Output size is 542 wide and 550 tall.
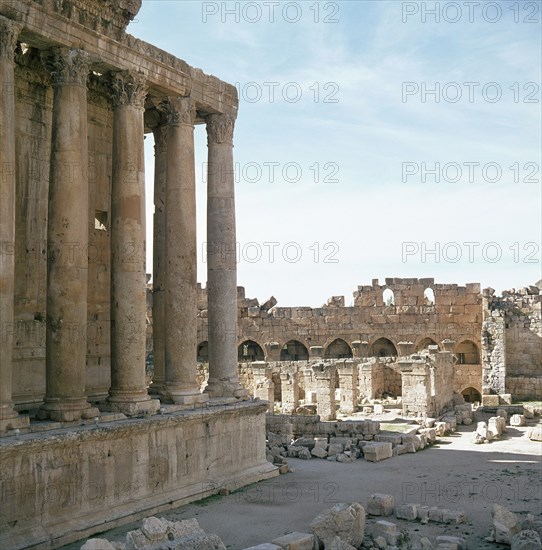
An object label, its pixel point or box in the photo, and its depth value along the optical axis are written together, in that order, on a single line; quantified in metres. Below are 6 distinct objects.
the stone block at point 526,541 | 9.75
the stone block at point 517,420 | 23.33
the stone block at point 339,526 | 10.42
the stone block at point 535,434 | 20.33
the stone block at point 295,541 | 9.92
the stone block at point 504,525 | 10.64
